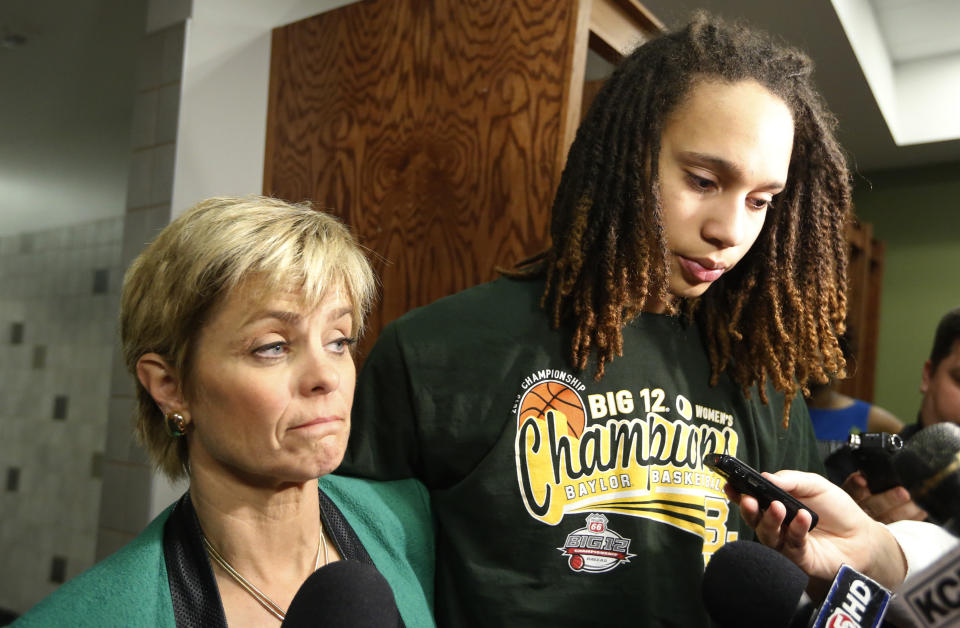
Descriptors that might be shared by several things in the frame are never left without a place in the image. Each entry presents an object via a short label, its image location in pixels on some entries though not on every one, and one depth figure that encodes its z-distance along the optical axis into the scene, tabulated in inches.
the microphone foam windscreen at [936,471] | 17.0
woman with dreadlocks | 39.1
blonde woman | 30.7
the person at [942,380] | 69.7
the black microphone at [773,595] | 22.3
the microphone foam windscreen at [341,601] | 22.7
